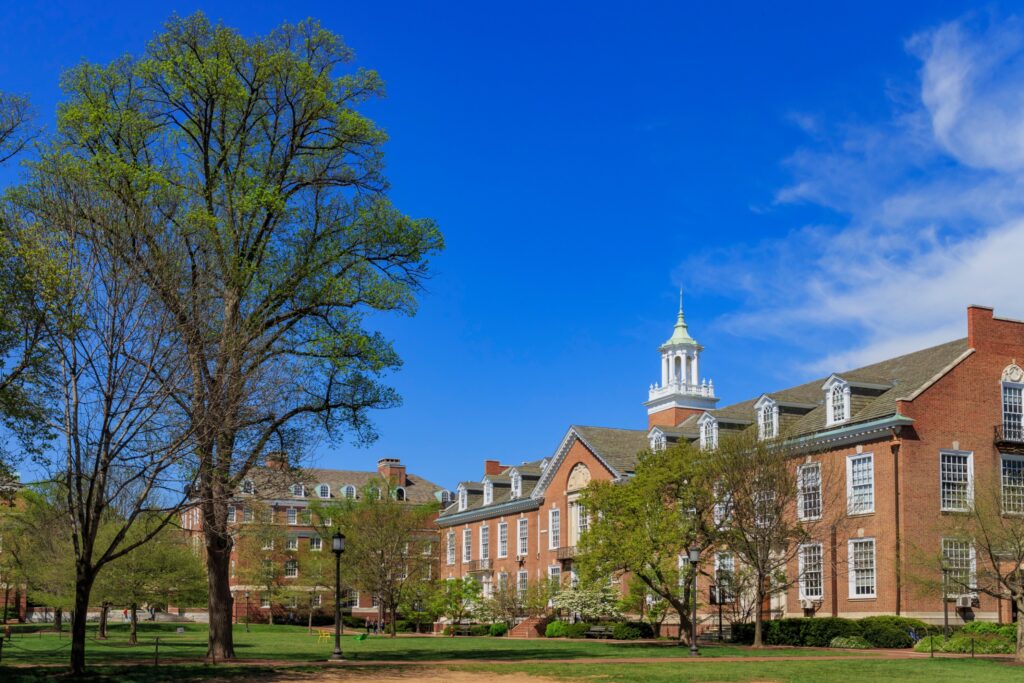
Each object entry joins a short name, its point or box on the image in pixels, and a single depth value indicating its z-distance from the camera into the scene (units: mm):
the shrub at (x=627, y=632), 52688
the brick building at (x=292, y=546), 86625
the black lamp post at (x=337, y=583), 32500
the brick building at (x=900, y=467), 42219
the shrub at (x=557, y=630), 56750
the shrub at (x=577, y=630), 55594
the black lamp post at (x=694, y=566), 35812
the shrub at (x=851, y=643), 40188
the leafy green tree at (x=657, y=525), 42500
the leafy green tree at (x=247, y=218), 27672
